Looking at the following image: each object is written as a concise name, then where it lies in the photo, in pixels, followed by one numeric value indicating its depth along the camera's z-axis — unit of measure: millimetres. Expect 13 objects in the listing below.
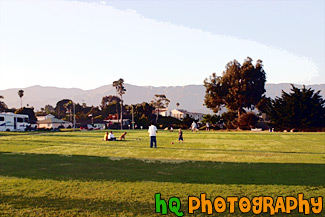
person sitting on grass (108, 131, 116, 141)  29612
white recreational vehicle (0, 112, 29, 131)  60625
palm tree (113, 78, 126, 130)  116938
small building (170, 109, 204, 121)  172750
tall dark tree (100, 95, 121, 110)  177788
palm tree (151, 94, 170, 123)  127688
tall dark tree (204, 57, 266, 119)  76188
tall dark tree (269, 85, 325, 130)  61409
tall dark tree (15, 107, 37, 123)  118475
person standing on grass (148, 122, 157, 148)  21125
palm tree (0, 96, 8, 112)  130375
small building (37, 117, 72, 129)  107288
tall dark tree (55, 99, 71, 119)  170075
